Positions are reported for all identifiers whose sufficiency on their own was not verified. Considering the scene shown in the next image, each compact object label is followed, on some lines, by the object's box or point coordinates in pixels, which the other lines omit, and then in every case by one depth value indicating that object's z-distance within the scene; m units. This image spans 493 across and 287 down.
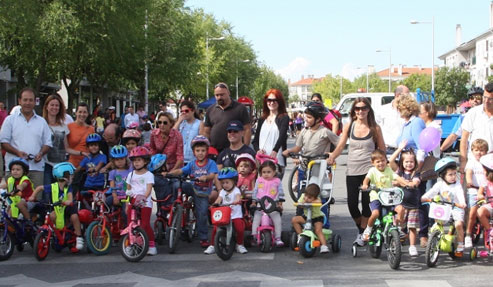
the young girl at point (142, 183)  8.79
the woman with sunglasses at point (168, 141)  9.82
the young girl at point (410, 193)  8.52
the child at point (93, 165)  9.38
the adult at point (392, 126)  10.24
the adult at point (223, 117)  10.06
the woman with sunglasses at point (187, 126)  10.51
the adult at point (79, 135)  9.79
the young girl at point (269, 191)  8.92
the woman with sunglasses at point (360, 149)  8.85
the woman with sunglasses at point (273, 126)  10.04
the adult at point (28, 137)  9.48
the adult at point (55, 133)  9.81
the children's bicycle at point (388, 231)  7.73
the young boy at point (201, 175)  9.32
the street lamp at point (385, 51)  77.10
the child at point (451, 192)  8.03
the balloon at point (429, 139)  9.01
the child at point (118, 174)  9.07
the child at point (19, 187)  8.78
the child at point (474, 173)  8.39
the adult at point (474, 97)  9.89
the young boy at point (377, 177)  8.30
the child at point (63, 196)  8.82
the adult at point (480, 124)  8.71
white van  26.41
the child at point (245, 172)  9.23
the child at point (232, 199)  8.76
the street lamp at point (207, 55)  62.75
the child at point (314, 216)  8.59
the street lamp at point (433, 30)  50.84
